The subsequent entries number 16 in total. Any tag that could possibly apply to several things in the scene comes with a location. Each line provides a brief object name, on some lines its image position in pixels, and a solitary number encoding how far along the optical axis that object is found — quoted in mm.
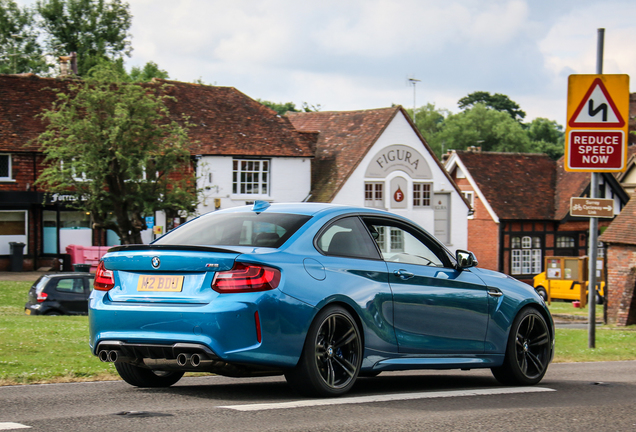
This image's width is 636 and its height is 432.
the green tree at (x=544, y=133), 125250
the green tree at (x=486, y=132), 108875
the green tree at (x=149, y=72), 80681
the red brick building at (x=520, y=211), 59625
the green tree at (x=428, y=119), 132250
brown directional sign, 14914
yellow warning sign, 14789
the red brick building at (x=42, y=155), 42719
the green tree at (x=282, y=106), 112500
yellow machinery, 45688
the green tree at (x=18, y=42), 71688
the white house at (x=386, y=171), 50906
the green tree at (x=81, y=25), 71625
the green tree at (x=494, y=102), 131875
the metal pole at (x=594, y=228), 15471
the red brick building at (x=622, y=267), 36969
